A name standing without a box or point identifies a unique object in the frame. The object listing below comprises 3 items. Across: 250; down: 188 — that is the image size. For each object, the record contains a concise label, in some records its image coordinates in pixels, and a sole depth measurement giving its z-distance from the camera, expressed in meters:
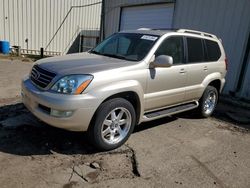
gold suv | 3.53
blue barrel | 15.10
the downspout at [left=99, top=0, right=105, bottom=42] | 13.32
